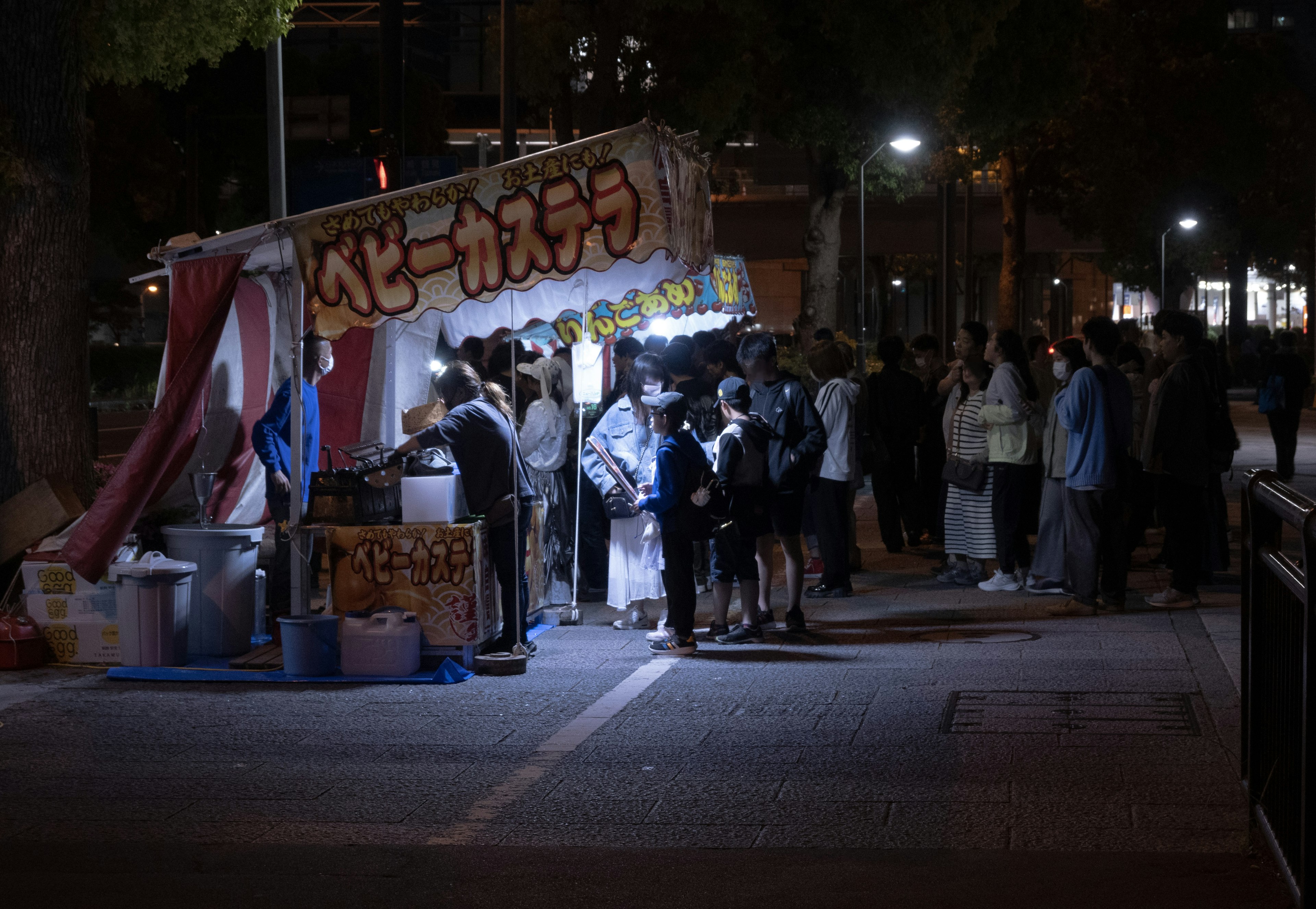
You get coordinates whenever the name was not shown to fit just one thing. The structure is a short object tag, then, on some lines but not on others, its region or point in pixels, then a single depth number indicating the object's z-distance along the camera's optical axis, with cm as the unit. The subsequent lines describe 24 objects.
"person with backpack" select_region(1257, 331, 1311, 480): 1795
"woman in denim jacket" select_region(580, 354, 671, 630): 990
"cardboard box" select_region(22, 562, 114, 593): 907
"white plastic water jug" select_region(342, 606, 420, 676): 845
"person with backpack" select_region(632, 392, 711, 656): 884
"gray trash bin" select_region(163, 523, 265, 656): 911
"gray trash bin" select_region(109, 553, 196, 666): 871
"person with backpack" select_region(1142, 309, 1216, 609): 1015
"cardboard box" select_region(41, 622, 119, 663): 905
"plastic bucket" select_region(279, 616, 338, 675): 844
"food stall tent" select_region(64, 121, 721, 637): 855
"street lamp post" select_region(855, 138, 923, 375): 2084
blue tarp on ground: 845
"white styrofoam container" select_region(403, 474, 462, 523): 880
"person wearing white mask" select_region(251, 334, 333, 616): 973
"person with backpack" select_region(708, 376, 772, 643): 911
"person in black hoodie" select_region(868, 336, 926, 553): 1268
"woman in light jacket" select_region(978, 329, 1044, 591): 1091
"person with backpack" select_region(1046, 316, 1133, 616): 964
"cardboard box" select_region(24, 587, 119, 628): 908
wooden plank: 874
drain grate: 699
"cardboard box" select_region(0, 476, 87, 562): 966
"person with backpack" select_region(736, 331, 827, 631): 952
